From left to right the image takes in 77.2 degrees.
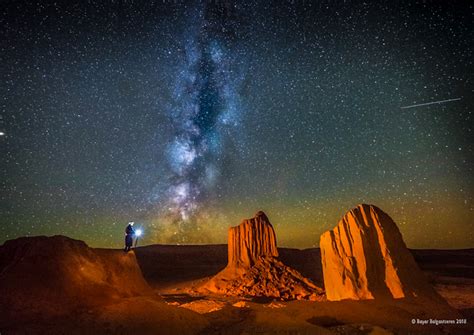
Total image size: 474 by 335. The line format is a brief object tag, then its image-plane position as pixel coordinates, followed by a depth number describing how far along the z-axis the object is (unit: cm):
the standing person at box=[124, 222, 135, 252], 1521
